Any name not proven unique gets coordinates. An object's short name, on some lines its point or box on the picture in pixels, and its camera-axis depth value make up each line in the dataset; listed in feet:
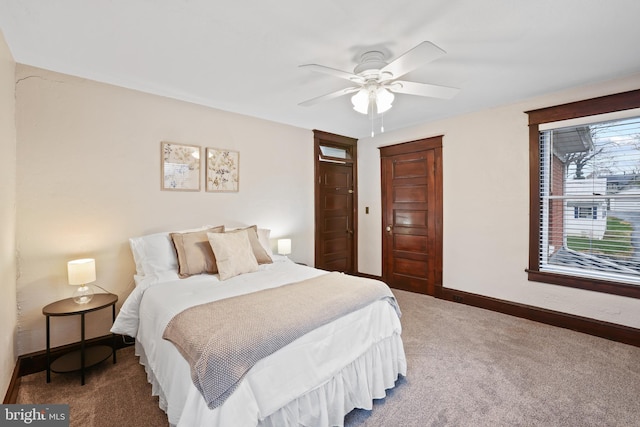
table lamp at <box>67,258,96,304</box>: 7.29
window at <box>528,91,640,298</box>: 8.66
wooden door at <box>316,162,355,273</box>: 14.76
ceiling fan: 5.92
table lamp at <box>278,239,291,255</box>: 12.10
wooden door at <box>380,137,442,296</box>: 13.07
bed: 4.42
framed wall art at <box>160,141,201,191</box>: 9.68
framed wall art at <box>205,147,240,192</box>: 10.73
